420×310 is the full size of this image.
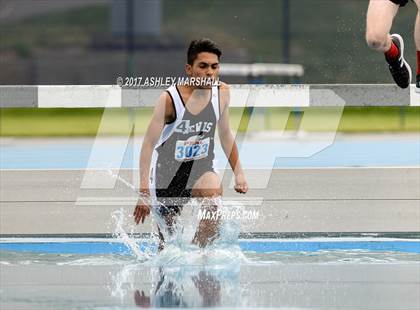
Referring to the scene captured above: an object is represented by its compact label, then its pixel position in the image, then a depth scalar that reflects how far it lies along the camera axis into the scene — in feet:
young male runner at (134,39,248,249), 51.78
